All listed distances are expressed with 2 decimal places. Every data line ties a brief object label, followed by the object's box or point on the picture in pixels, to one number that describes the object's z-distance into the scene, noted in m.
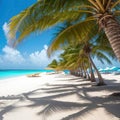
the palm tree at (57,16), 2.94
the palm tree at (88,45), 4.41
